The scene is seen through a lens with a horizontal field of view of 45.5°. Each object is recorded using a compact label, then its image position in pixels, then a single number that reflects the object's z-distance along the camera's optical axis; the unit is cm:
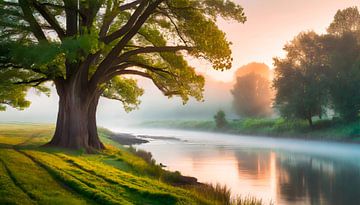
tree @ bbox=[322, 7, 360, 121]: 6712
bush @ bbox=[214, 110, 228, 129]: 11416
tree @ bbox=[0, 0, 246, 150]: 2947
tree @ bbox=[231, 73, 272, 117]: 11888
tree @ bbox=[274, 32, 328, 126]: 7256
